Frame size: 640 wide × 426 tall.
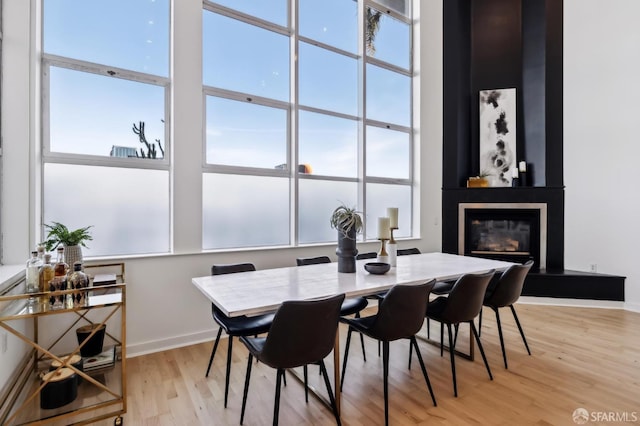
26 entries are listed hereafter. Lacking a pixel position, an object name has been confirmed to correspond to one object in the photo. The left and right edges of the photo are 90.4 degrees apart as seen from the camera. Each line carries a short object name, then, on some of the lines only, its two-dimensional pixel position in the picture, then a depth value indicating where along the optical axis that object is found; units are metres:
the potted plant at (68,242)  2.27
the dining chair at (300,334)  1.59
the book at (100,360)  2.31
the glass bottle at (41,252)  1.96
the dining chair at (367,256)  3.35
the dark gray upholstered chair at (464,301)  2.22
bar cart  1.80
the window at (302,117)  3.48
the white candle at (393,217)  2.70
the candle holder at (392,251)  2.78
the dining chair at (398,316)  1.91
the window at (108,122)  2.68
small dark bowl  2.50
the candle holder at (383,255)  2.66
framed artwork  5.05
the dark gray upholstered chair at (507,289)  2.60
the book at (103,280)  2.16
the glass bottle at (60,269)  1.94
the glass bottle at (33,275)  1.93
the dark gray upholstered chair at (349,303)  2.57
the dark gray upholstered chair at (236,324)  2.13
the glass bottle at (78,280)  1.89
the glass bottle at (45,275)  1.93
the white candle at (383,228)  2.63
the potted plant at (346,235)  2.42
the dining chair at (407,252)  3.83
